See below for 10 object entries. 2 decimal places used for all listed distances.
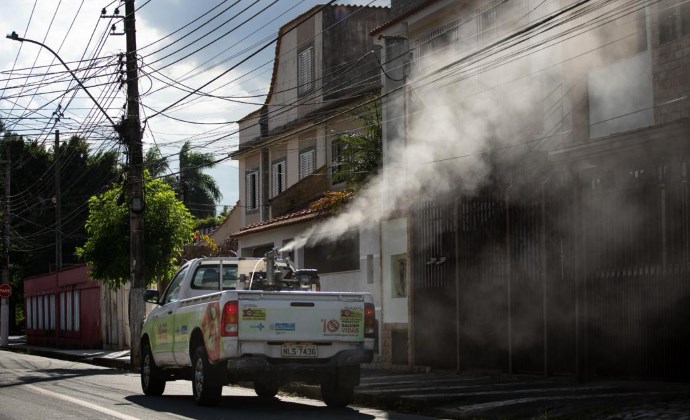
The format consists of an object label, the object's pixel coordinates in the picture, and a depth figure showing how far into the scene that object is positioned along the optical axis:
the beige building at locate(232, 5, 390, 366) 29.19
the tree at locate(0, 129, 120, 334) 62.66
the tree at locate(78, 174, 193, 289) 31.20
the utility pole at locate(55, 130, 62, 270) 48.25
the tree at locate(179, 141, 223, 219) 81.94
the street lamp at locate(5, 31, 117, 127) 25.50
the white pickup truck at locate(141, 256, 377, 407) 13.58
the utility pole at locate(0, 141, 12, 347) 47.22
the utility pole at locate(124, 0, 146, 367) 26.30
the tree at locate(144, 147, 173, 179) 68.07
